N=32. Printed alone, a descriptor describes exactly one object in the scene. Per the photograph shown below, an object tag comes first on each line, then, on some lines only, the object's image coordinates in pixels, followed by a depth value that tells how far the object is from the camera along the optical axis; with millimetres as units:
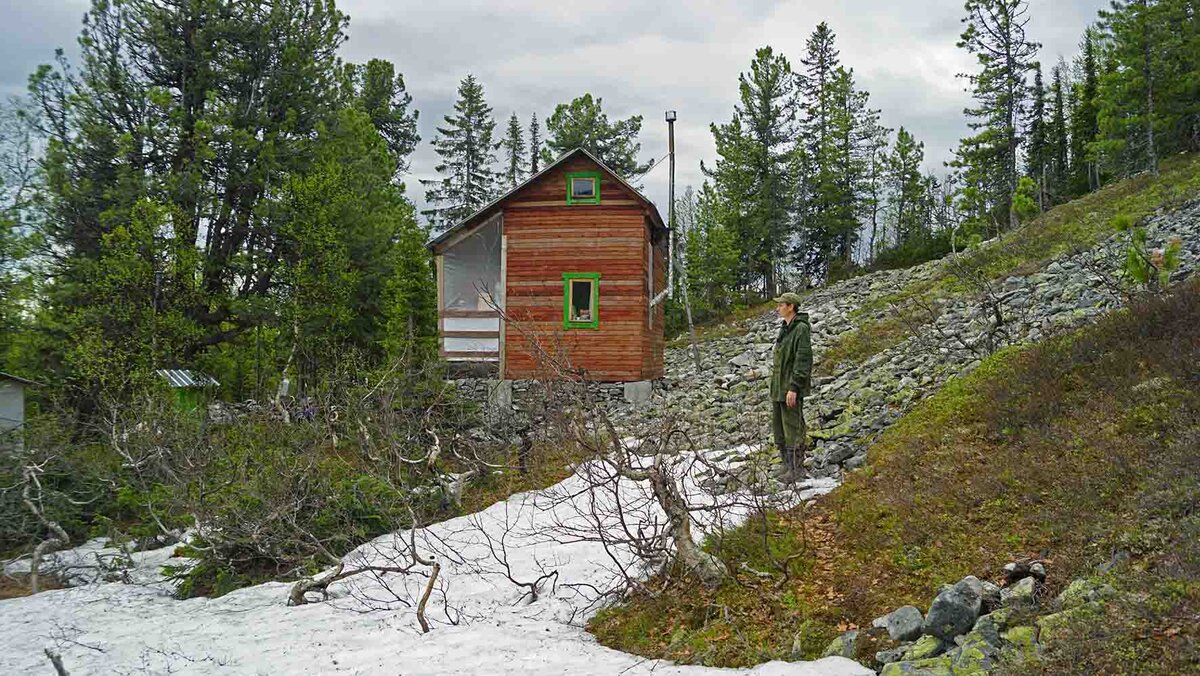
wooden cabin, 19500
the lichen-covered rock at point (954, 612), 4703
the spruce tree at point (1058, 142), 54062
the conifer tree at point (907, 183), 55000
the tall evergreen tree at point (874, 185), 49094
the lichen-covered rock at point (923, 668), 4324
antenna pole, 23459
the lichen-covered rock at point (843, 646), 5047
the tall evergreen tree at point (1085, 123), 49094
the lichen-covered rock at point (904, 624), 4891
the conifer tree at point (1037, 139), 48800
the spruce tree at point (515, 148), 52875
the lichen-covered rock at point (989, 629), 4423
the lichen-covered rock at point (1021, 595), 4685
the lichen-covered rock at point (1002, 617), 4570
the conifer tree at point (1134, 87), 33031
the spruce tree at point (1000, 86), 38281
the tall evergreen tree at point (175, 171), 19562
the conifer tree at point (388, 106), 37875
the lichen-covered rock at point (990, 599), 4832
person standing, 8875
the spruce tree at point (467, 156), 48000
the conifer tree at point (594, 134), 41875
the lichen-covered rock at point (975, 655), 4219
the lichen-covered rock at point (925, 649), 4613
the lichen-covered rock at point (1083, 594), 4348
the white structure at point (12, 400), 16422
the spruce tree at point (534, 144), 53594
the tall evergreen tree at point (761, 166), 43750
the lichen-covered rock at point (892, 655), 4711
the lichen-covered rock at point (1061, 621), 4145
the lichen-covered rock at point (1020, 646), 4086
